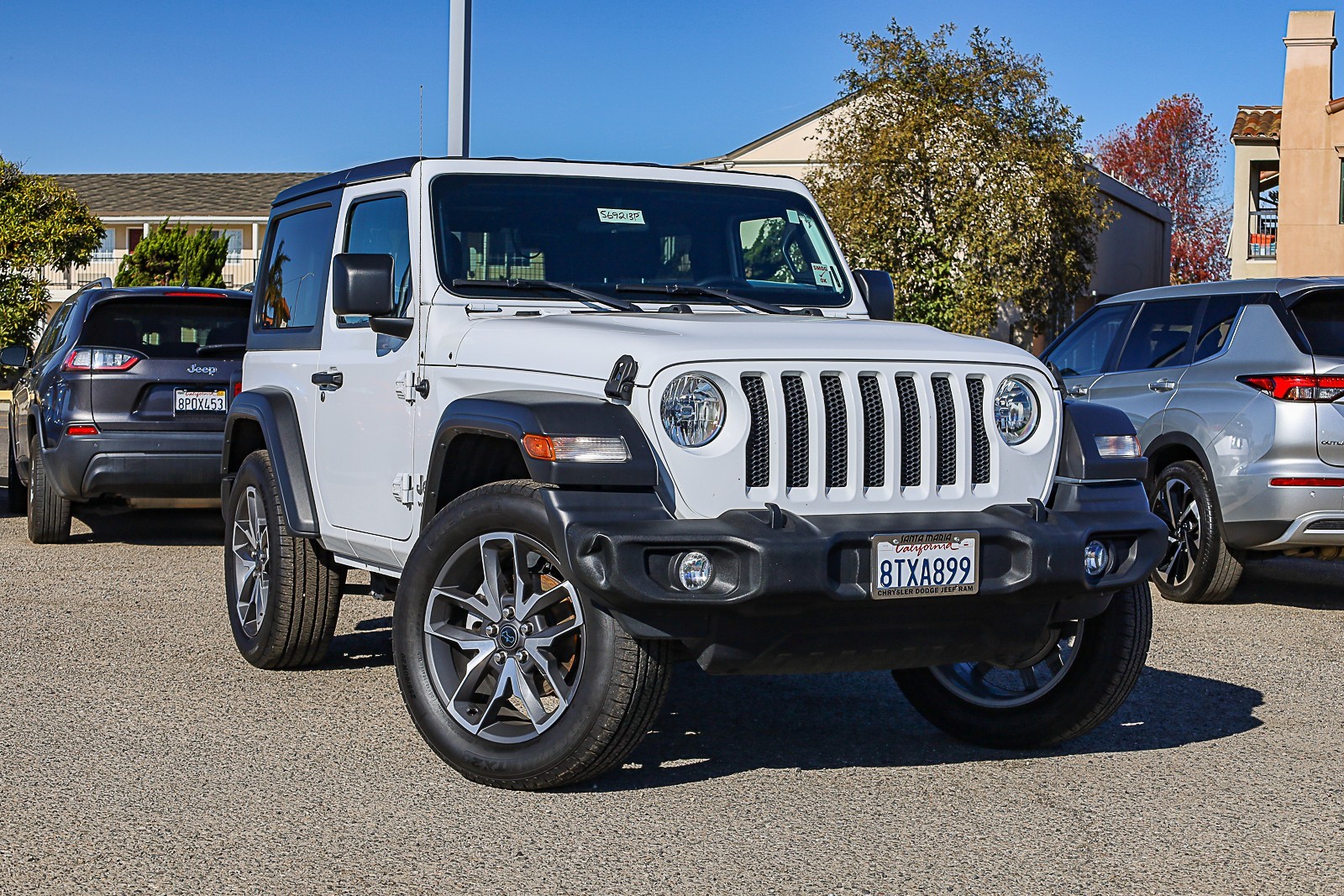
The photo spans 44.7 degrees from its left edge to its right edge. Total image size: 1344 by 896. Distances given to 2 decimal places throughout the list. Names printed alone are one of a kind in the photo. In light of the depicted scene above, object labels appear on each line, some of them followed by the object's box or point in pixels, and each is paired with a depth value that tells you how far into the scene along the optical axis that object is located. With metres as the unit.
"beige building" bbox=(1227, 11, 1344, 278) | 31.11
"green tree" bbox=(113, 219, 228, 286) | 41.62
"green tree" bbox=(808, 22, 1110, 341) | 29.05
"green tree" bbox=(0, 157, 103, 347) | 32.09
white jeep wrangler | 4.59
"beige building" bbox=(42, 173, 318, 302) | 53.25
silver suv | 8.32
